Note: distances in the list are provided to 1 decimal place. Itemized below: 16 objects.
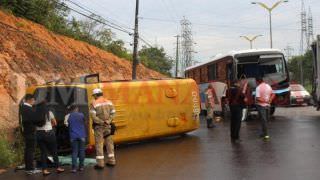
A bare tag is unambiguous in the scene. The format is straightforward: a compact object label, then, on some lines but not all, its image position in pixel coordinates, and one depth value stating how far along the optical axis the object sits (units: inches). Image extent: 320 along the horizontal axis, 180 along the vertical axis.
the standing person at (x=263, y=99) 647.1
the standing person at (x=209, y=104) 825.2
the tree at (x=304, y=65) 3550.0
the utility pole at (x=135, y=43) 1545.4
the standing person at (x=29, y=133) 467.8
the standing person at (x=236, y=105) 638.5
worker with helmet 483.5
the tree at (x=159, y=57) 3998.5
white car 1455.5
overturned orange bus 559.8
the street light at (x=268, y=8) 2029.0
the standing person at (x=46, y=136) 473.7
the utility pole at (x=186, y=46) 3895.2
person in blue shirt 474.9
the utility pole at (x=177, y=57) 3410.4
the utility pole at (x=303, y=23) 3580.2
